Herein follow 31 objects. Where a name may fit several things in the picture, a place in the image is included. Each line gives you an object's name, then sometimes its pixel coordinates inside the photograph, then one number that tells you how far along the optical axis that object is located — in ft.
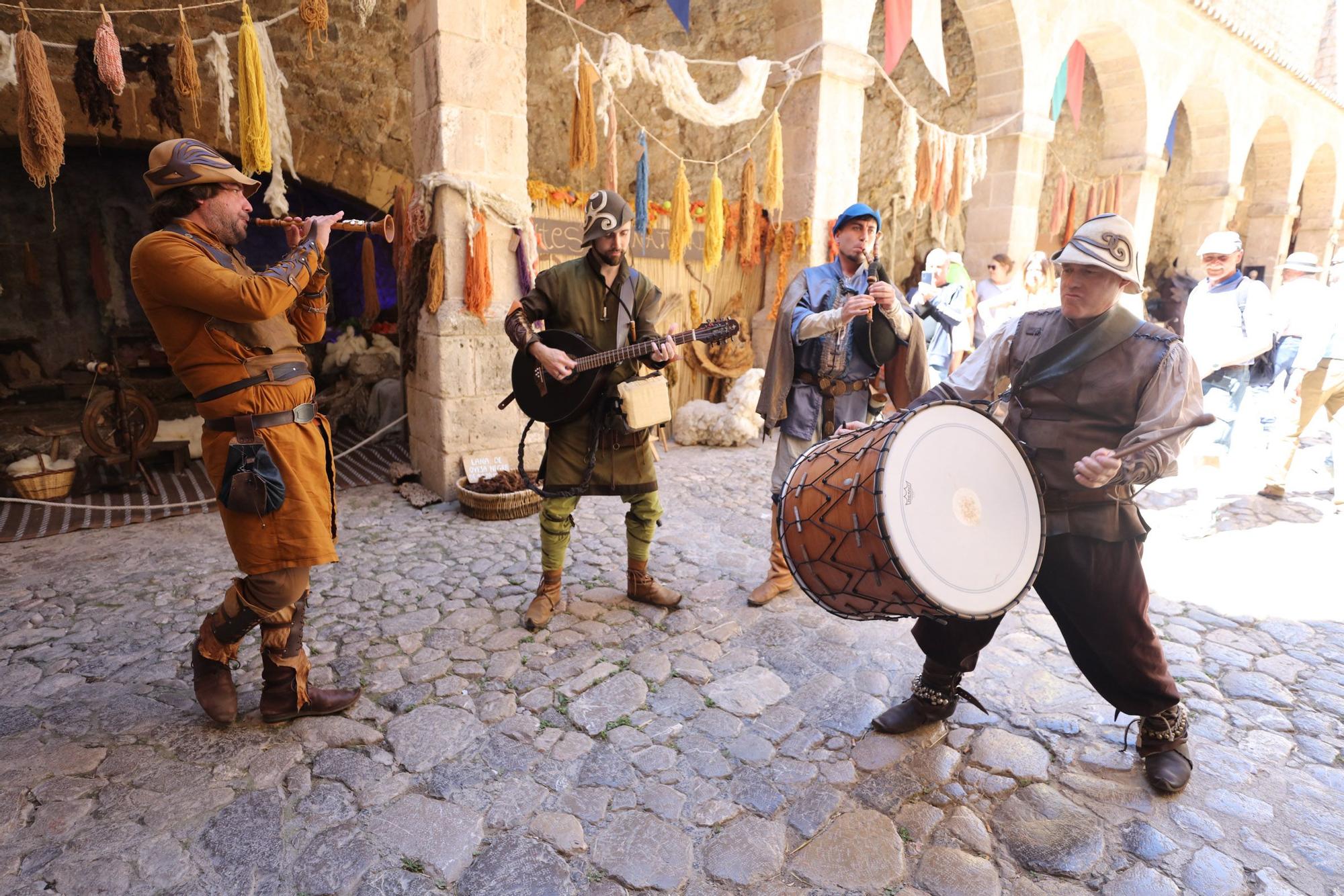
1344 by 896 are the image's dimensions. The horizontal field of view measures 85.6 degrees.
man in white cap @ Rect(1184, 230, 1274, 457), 15.21
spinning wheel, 17.93
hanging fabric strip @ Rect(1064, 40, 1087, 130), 31.71
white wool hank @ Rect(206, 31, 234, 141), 15.65
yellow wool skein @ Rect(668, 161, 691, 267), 21.94
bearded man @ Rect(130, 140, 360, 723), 7.04
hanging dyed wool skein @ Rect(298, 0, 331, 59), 14.76
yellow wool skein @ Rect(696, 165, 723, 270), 22.57
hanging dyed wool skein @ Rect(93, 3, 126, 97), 14.55
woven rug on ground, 15.56
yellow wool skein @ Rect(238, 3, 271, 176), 14.64
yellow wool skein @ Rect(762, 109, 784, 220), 21.54
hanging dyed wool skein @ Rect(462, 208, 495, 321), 16.20
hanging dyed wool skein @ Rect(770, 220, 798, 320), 24.15
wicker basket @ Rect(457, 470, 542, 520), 15.75
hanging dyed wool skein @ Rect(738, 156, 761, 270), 23.43
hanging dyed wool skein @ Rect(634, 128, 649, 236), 21.39
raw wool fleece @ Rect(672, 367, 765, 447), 23.75
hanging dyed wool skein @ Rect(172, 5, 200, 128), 15.71
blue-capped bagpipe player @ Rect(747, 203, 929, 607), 10.91
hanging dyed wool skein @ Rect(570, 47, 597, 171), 18.51
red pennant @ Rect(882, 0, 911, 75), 22.85
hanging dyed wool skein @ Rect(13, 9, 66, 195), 13.92
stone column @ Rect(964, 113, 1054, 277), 27.76
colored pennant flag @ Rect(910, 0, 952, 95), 22.99
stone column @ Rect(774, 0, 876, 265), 21.70
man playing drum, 6.97
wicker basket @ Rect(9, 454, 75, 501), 16.78
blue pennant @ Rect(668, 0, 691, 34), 21.66
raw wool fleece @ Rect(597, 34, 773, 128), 18.48
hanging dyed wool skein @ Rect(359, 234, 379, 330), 20.97
